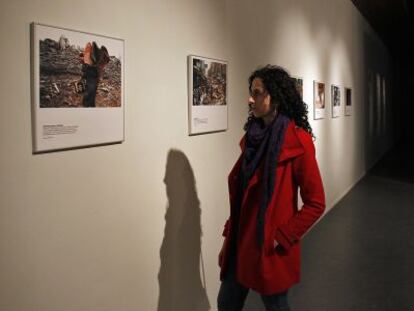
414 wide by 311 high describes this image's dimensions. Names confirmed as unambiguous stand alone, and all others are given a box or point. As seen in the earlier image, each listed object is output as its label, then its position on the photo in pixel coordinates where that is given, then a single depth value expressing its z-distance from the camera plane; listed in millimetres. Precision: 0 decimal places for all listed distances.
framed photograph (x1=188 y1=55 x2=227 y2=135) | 2859
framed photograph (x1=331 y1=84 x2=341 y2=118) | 7043
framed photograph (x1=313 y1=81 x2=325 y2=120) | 5919
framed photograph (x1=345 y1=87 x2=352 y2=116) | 8258
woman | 2221
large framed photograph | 1726
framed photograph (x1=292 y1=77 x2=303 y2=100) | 5119
